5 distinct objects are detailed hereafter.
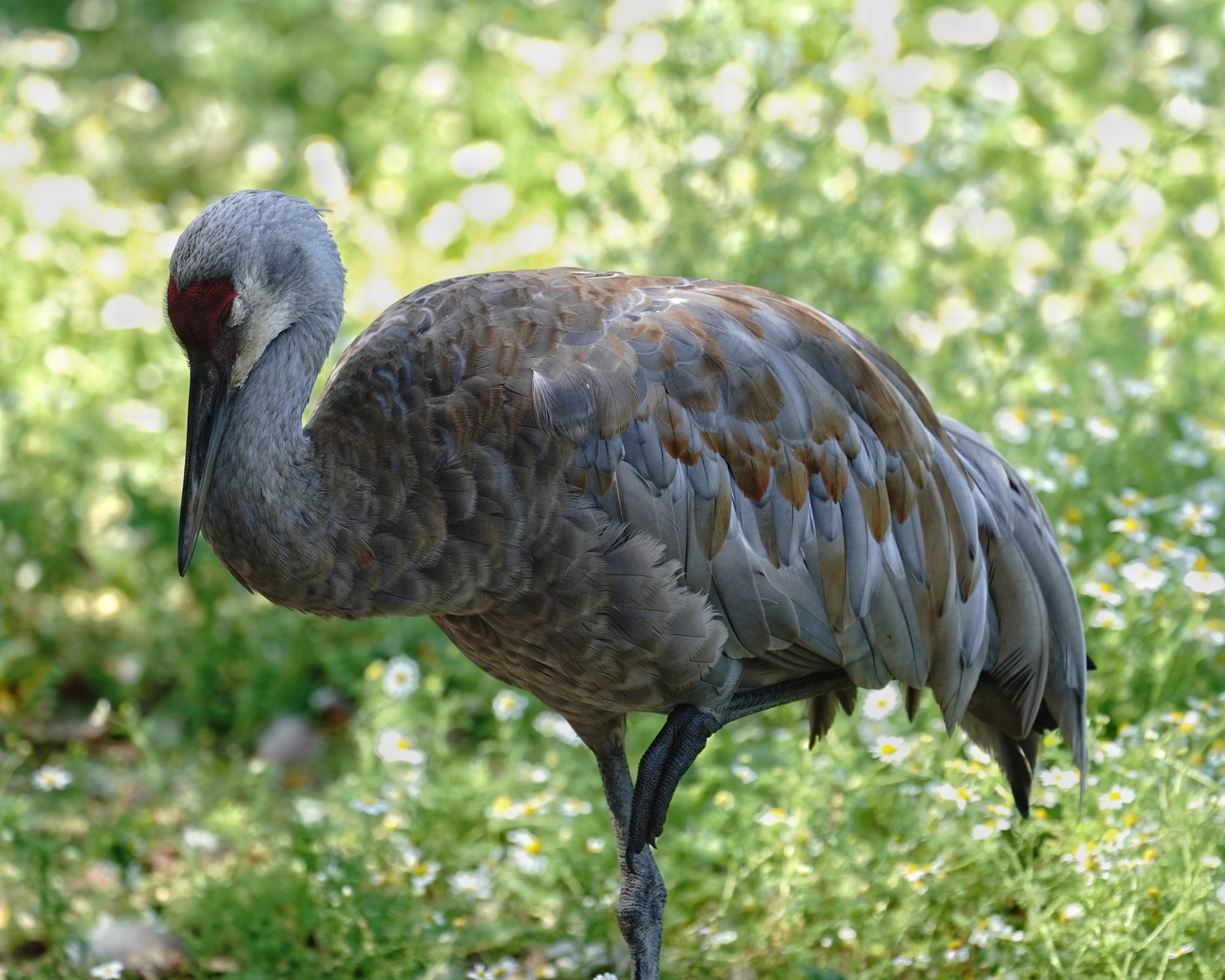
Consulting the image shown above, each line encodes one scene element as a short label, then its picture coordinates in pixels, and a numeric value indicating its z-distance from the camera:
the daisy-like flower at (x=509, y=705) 7.38
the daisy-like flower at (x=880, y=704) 6.98
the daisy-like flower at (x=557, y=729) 7.56
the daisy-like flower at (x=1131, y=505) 7.51
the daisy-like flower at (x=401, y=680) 7.45
